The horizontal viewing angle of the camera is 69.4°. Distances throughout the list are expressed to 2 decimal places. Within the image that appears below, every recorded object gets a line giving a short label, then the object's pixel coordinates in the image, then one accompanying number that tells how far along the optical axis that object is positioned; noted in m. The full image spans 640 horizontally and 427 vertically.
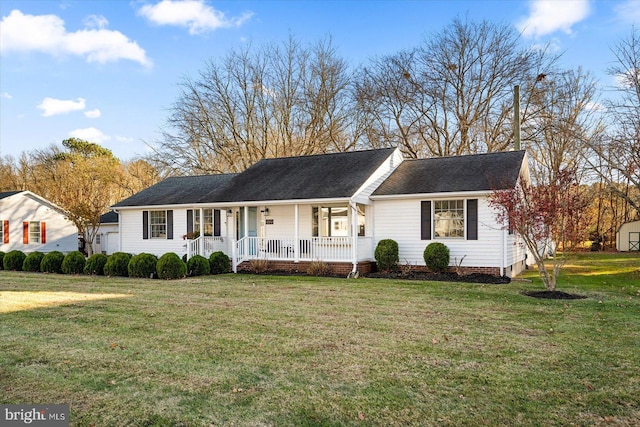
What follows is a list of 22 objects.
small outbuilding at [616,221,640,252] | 29.84
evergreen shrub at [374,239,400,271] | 15.17
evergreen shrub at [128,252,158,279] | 15.17
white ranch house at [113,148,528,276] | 14.55
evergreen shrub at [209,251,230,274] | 16.50
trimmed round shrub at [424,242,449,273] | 14.34
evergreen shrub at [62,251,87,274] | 16.62
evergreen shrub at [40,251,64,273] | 17.20
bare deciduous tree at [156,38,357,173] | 29.06
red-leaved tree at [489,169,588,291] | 9.92
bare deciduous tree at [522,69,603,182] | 25.53
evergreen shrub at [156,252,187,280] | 14.68
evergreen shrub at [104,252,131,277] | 15.69
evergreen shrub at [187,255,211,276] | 15.75
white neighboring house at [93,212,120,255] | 26.73
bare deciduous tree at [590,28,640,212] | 16.08
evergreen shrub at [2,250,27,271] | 18.55
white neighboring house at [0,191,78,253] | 24.66
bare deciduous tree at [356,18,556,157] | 26.25
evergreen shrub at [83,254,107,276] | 16.14
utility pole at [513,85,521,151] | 20.91
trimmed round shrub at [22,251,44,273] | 17.95
